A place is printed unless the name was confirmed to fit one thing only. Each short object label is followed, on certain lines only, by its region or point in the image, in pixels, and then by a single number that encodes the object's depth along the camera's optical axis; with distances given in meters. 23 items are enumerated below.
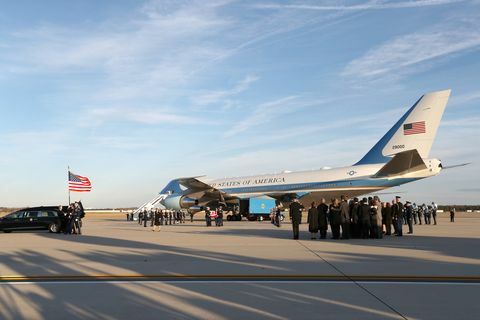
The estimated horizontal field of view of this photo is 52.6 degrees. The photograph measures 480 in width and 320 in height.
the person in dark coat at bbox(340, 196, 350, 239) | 17.69
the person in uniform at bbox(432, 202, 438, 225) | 34.30
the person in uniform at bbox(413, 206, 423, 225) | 35.22
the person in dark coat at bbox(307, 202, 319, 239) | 18.09
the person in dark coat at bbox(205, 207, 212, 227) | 31.74
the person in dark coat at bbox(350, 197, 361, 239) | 17.92
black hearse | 25.89
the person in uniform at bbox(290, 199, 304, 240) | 17.70
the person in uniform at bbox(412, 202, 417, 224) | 36.56
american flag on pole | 34.91
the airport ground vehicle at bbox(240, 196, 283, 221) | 42.44
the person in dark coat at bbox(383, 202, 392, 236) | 19.05
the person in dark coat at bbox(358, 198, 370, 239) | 17.70
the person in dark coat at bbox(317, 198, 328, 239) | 18.09
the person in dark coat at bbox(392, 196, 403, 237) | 19.22
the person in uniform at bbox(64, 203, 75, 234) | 23.84
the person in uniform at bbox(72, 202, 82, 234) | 23.53
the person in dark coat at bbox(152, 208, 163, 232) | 26.38
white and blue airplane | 32.12
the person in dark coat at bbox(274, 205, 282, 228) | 29.16
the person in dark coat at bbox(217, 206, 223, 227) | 31.48
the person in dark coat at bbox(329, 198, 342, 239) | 17.89
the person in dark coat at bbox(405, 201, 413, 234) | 21.36
